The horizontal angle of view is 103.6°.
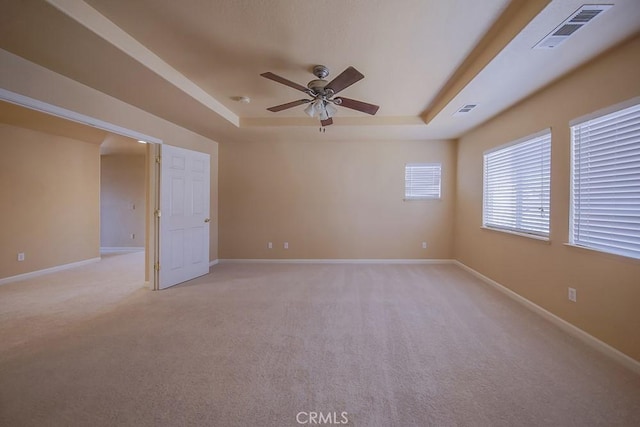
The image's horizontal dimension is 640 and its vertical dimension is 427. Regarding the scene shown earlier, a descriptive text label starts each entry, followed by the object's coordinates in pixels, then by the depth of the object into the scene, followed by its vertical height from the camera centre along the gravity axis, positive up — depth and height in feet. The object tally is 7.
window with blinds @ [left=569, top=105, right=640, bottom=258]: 6.47 +0.74
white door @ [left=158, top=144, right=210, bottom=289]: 12.25 -0.64
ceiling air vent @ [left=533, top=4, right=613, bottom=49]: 5.31 +4.22
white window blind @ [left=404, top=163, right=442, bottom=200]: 16.70 +1.72
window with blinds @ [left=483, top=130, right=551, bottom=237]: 9.49 +0.98
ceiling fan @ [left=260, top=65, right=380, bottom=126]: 7.73 +3.65
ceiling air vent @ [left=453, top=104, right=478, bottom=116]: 10.55 +4.29
